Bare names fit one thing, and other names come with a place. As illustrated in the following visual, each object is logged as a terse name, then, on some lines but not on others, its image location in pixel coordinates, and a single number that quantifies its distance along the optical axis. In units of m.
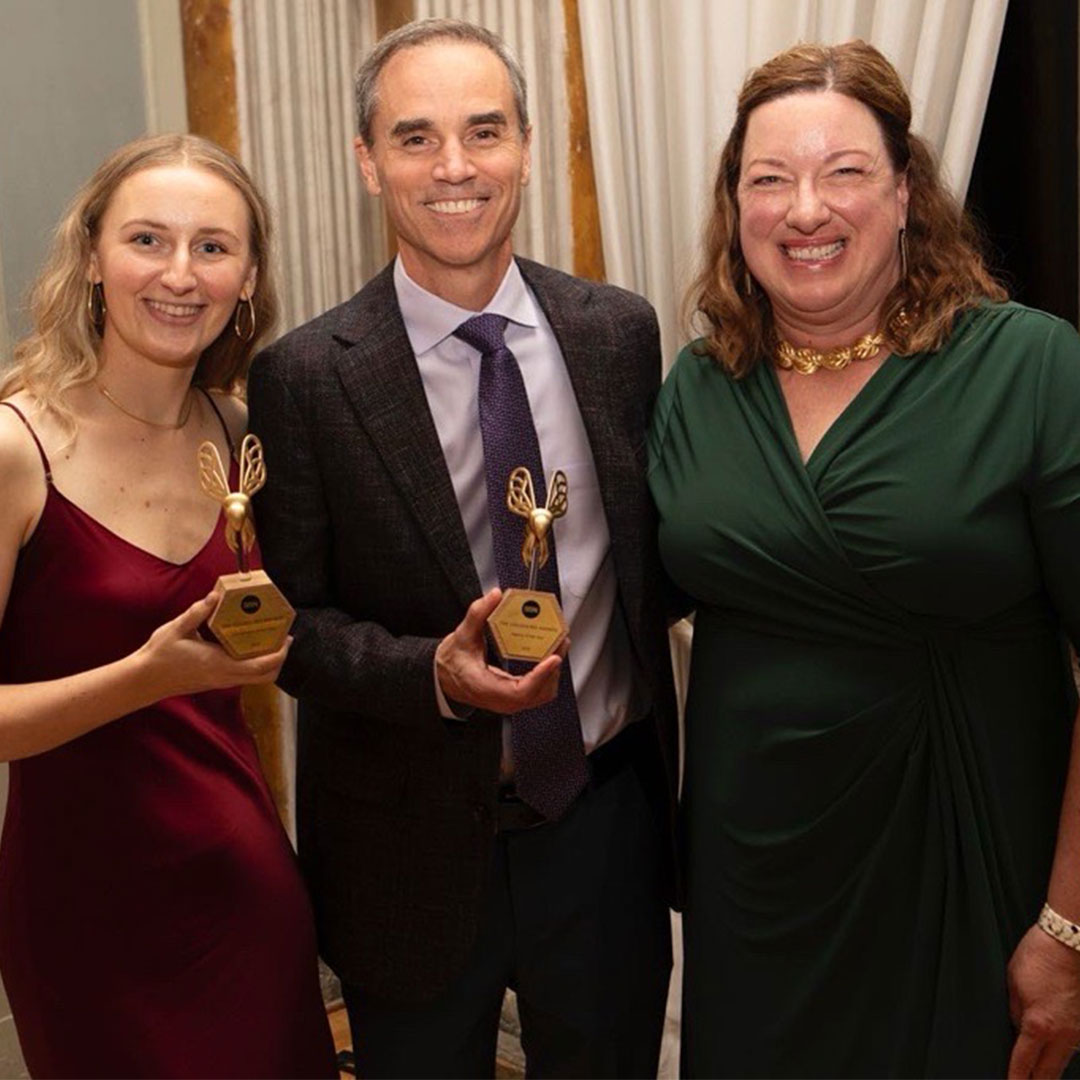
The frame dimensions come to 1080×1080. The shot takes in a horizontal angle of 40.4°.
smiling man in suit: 1.90
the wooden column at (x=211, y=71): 3.17
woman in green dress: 1.76
